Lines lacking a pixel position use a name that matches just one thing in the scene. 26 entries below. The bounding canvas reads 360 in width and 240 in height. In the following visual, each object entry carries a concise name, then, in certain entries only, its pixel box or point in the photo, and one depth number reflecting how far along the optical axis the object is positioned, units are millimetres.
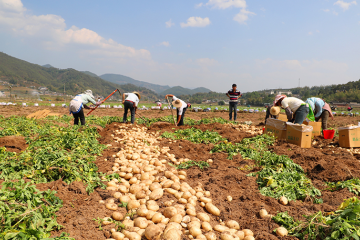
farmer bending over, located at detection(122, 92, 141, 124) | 8773
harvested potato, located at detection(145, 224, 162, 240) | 2328
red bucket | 6865
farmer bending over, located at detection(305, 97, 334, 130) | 7379
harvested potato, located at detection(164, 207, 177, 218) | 2699
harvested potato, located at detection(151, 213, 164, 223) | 2625
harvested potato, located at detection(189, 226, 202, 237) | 2400
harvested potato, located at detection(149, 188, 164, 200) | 3088
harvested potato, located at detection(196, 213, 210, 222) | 2697
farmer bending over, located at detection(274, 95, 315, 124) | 6527
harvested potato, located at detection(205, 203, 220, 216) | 2855
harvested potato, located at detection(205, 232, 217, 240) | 2363
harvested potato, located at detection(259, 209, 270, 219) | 2733
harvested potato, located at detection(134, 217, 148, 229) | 2531
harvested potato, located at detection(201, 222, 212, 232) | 2541
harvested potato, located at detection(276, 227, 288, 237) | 2396
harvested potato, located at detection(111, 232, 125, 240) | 2318
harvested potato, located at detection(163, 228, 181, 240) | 2250
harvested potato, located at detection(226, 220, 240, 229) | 2596
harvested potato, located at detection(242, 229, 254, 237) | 2451
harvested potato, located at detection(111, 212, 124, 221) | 2659
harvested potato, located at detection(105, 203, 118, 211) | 2857
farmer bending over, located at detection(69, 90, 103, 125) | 7484
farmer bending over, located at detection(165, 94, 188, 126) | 8812
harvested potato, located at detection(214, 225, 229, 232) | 2535
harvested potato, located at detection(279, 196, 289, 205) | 3005
